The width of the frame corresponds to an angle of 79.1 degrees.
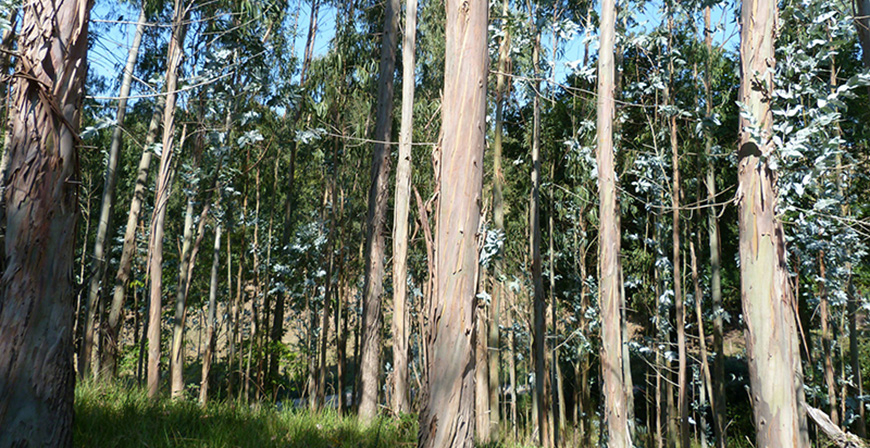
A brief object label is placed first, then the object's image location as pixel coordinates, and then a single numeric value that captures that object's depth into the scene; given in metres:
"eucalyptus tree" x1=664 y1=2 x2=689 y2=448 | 7.70
